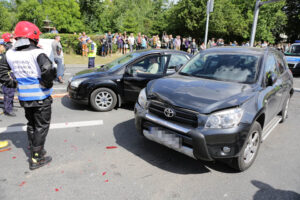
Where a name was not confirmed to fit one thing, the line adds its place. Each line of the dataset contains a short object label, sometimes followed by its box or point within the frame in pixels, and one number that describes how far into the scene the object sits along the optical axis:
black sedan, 5.73
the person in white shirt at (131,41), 19.50
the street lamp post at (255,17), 17.11
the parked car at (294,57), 12.85
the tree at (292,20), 47.25
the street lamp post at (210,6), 13.66
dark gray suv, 2.99
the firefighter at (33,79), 2.92
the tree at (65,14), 50.56
